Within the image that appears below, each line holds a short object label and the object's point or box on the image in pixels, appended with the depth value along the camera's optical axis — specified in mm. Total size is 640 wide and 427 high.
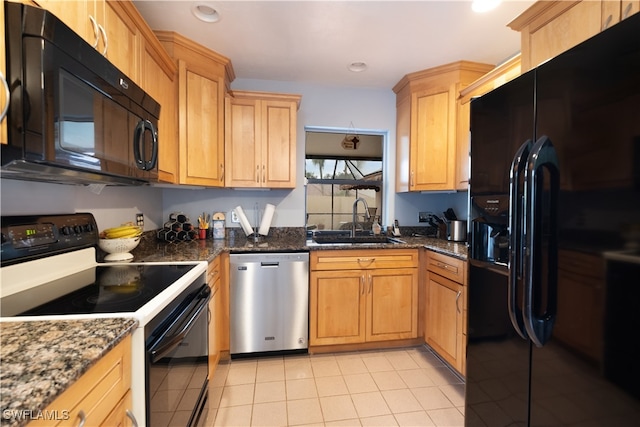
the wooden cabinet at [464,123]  2205
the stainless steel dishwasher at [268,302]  2238
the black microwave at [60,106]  789
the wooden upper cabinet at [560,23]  1098
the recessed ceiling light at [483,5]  1604
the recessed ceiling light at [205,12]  1747
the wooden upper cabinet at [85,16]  986
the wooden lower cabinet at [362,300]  2355
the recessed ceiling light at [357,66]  2459
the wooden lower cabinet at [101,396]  588
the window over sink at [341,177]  3035
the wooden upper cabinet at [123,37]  1323
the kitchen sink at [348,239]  2795
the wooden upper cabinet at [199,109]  2113
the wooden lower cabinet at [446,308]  2014
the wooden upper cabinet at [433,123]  2490
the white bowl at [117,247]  1600
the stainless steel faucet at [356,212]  2982
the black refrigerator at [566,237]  774
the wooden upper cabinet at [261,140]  2516
